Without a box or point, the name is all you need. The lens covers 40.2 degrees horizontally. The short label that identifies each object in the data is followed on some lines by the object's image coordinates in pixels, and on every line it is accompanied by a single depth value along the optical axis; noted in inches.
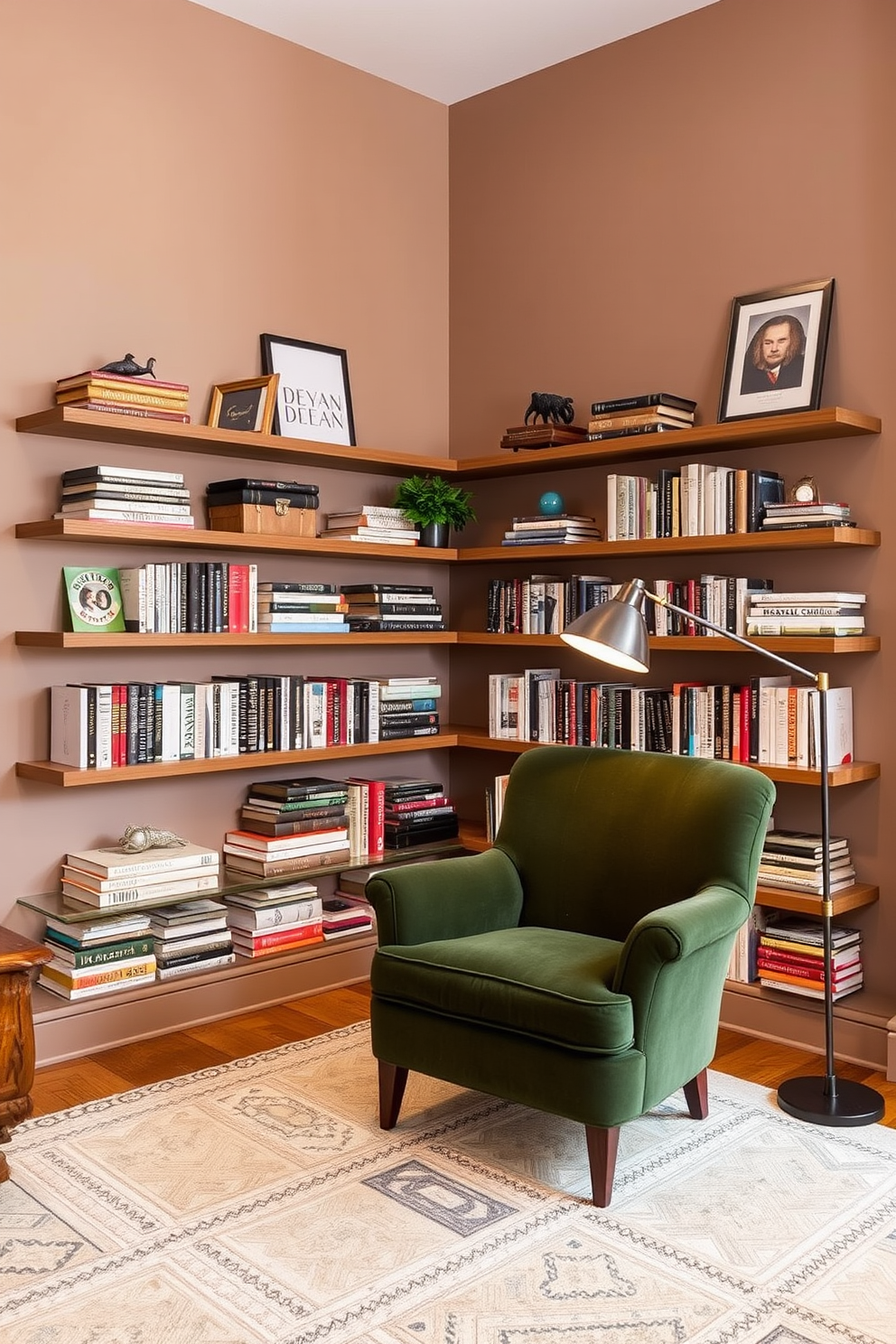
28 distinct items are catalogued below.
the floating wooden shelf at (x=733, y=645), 134.8
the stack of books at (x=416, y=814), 170.9
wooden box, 152.3
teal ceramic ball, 167.3
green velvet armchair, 102.3
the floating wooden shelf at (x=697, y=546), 135.6
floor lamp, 111.7
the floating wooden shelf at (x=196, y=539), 133.9
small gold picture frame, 156.5
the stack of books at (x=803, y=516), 136.7
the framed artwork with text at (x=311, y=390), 165.0
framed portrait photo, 144.2
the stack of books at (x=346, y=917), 165.3
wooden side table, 104.9
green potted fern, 173.0
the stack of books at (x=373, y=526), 166.9
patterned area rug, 87.7
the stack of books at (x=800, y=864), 137.7
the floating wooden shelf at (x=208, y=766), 135.5
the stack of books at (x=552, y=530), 163.8
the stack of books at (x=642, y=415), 151.3
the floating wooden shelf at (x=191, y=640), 135.6
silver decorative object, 144.1
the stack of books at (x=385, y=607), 168.9
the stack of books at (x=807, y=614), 136.3
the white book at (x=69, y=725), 137.1
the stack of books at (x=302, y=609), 155.1
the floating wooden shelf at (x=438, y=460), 136.2
